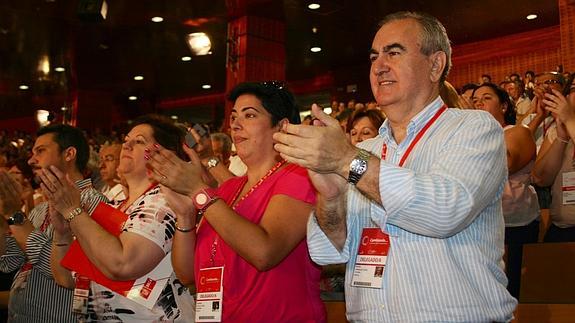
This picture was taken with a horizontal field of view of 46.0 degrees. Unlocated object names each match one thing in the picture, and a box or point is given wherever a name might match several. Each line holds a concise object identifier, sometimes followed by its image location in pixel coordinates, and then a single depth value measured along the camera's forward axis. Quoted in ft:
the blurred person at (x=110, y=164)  16.16
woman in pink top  6.49
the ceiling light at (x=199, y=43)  32.89
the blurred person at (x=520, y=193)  10.72
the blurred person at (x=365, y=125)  10.71
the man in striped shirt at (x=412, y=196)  4.65
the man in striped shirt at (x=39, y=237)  9.92
